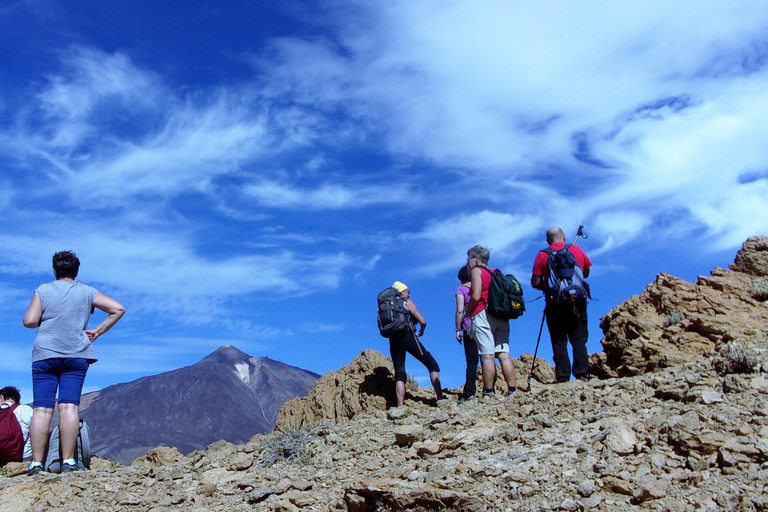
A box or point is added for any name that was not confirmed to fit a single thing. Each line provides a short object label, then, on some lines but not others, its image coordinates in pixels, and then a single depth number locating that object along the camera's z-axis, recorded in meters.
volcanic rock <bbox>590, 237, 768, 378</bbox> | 8.33
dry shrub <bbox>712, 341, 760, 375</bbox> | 6.67
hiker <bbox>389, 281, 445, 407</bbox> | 9.48
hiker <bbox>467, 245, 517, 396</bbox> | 8.78
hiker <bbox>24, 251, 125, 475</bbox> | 7.36
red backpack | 9.04
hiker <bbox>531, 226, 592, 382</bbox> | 8.77
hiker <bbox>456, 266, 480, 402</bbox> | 8.95
